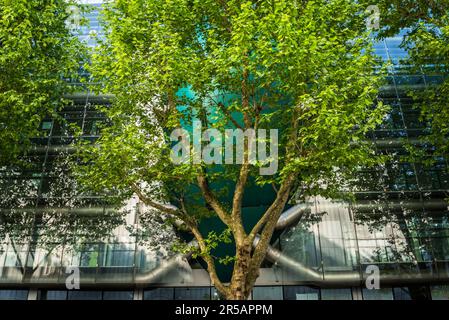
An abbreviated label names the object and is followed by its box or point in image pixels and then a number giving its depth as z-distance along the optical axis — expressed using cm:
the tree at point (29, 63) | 1458
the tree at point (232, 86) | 1183
